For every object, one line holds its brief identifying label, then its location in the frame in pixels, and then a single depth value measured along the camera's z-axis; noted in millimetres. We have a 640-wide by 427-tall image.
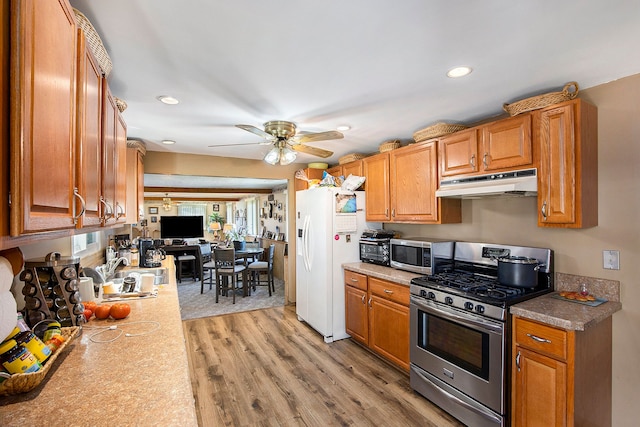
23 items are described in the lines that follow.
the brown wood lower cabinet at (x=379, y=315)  2824
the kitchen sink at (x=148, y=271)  2961
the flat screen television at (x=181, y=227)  8352
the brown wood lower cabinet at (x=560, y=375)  1704
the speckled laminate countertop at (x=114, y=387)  950
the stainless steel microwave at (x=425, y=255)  2838
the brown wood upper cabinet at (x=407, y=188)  2912
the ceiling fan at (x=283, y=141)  2699
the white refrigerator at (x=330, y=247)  3568
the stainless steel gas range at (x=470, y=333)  1984
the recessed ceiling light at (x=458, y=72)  1807
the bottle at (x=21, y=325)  1247
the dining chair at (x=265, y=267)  5754
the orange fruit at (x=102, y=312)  1783
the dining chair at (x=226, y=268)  5277
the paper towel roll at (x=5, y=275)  948
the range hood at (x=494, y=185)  2137
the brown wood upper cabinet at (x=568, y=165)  1949
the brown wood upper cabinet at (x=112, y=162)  1479
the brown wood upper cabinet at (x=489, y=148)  2201
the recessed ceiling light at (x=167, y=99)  2217
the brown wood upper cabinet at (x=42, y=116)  632
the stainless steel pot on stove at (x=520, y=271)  2219
